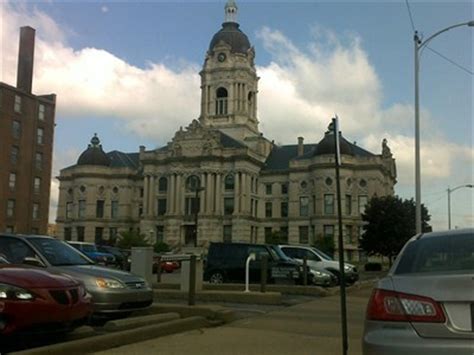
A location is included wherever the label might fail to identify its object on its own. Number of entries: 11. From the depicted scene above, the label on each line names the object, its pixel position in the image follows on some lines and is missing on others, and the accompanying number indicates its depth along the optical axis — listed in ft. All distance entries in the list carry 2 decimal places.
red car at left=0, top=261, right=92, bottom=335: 23.58
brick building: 240.32
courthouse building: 320.91
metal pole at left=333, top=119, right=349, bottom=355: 23.65
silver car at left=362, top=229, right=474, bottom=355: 15.31
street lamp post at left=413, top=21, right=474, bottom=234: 87.30
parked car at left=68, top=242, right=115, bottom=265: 112.06
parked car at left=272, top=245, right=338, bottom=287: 79.36
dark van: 73.15
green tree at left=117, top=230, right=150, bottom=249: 262.88
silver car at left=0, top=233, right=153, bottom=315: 32.86
